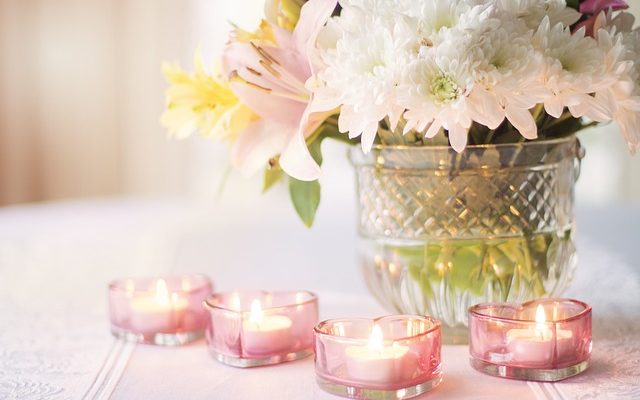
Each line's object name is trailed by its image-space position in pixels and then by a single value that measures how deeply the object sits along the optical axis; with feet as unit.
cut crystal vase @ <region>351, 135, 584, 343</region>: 3.06
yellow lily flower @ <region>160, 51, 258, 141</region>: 3.16
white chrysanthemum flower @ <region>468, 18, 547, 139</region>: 2.76
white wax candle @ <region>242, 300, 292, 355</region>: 3.02
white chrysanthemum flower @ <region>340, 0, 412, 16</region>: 2.84
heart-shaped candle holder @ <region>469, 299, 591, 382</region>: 2.86
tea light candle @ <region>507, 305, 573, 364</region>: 2.85
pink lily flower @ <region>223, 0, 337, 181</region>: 2.99
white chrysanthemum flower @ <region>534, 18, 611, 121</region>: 2.81
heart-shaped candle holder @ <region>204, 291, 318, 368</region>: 3.03
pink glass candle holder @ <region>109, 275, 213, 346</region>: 3.26
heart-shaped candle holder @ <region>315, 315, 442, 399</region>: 2.77
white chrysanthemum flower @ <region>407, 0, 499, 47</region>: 2.79
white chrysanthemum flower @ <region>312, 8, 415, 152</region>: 2.79
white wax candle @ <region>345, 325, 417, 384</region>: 2.77
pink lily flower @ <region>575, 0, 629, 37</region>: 3.00
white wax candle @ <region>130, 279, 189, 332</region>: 3.26
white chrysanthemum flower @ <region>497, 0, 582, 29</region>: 2.82
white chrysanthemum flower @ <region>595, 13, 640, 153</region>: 2.85
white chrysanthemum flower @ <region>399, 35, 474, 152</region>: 2.75
